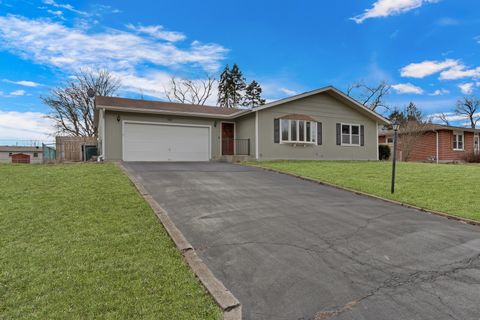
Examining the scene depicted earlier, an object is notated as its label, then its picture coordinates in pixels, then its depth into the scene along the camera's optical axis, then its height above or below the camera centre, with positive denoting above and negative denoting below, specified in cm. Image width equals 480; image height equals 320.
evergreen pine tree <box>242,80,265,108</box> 4303 +896
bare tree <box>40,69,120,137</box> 3134 +606
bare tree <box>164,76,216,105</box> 3653 +840
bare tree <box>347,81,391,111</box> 3672 +785
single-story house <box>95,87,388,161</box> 1595 +166
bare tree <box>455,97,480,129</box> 4306 +679
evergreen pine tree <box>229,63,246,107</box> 4222 +1006
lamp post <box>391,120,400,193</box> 871 +76
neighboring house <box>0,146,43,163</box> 4725 +127
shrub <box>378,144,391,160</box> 2241 +39
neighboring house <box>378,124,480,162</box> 2527 +106
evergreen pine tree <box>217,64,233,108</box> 4153 +922
